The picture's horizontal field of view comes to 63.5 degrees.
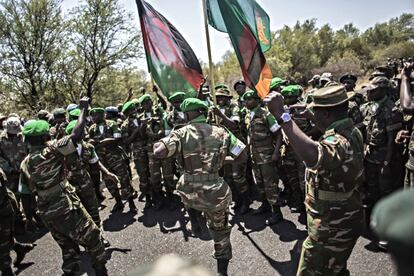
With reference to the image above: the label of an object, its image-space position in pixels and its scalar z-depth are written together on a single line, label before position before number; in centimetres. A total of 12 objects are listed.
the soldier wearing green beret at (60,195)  384
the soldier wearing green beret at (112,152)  701
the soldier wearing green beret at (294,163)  564
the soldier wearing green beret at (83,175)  550
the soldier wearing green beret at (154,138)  700
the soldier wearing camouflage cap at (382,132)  476
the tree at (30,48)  2050
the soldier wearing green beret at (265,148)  562
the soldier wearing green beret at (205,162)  393
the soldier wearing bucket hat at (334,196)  278
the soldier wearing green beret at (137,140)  713
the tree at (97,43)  2302
